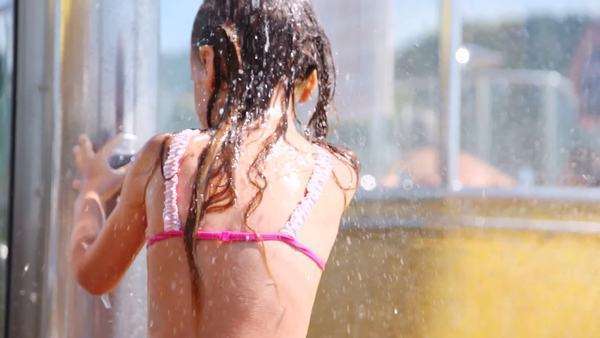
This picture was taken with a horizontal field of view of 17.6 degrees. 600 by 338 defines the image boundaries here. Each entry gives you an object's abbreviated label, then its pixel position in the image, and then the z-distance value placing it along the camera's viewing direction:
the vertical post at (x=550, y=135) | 5.03
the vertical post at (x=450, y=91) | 5.29
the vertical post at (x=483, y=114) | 5.25
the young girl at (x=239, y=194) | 3.61
